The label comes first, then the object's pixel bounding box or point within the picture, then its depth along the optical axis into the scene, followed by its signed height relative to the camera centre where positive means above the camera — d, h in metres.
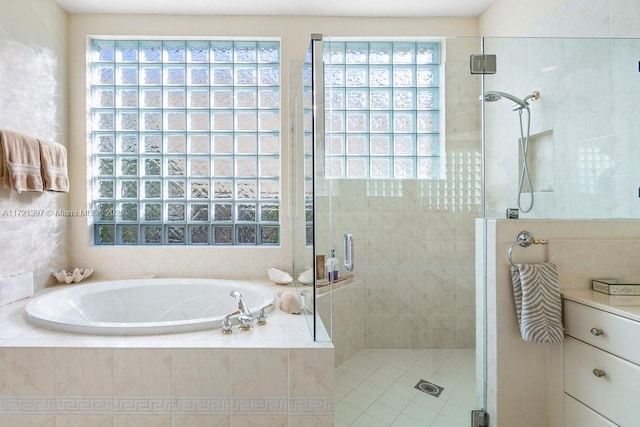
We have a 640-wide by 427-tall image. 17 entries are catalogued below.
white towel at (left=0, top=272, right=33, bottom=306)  2.18 -0.48
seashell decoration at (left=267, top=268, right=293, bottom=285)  2.66 -0.50
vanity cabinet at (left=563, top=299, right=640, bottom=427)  1.31 -0.64
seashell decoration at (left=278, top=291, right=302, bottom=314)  2.02 -0.54
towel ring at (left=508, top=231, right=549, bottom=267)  1.70 -0.15
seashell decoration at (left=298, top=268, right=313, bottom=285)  1.72 -0.35
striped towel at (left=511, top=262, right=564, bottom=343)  1.58 -0.43
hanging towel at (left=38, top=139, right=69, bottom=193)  2.40 +0.32
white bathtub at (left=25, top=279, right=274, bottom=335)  2.29 -0.60
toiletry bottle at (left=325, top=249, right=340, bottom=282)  1.69 -0.27
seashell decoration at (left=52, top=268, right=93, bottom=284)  2.64 -0.48
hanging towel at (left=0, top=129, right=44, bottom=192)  2.14 +0.32
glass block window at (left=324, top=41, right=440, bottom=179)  1.84 +0.51
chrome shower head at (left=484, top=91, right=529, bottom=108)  1.78 +0.57
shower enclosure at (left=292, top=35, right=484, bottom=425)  1.78 +0.01
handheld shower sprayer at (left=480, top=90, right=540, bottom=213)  1.79 +0.45
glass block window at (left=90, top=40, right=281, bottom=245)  2.95 +0.58
